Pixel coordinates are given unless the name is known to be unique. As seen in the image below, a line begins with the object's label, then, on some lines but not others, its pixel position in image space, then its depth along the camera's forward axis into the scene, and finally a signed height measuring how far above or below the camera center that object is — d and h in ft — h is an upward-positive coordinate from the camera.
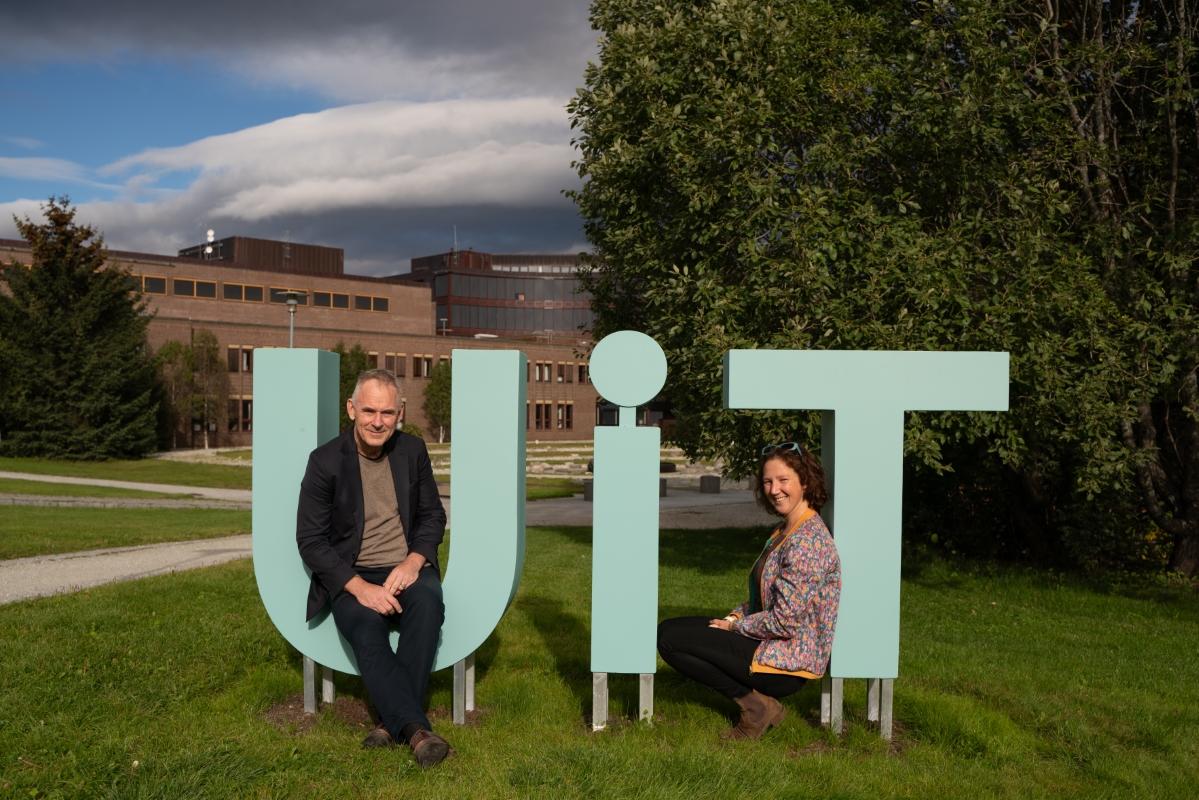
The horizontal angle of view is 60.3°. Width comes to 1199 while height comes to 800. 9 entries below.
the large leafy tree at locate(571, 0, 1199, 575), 32.91 +6.71
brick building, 182.70 +15.02
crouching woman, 16.03 -3.56
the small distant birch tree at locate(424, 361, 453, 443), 192.85 -0.03
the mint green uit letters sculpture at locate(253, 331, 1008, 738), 17.15 -1.93
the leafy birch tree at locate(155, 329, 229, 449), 157.79 +1.06
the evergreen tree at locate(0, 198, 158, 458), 124.06 +4.16
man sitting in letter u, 16.28 -2.61
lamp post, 108.58 +9.59
